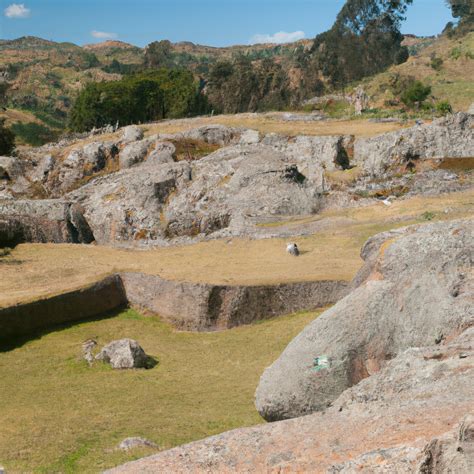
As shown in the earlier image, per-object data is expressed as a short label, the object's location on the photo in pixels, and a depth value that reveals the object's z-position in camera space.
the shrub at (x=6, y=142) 66.94
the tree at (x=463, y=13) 130.36
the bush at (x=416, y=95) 78.62
